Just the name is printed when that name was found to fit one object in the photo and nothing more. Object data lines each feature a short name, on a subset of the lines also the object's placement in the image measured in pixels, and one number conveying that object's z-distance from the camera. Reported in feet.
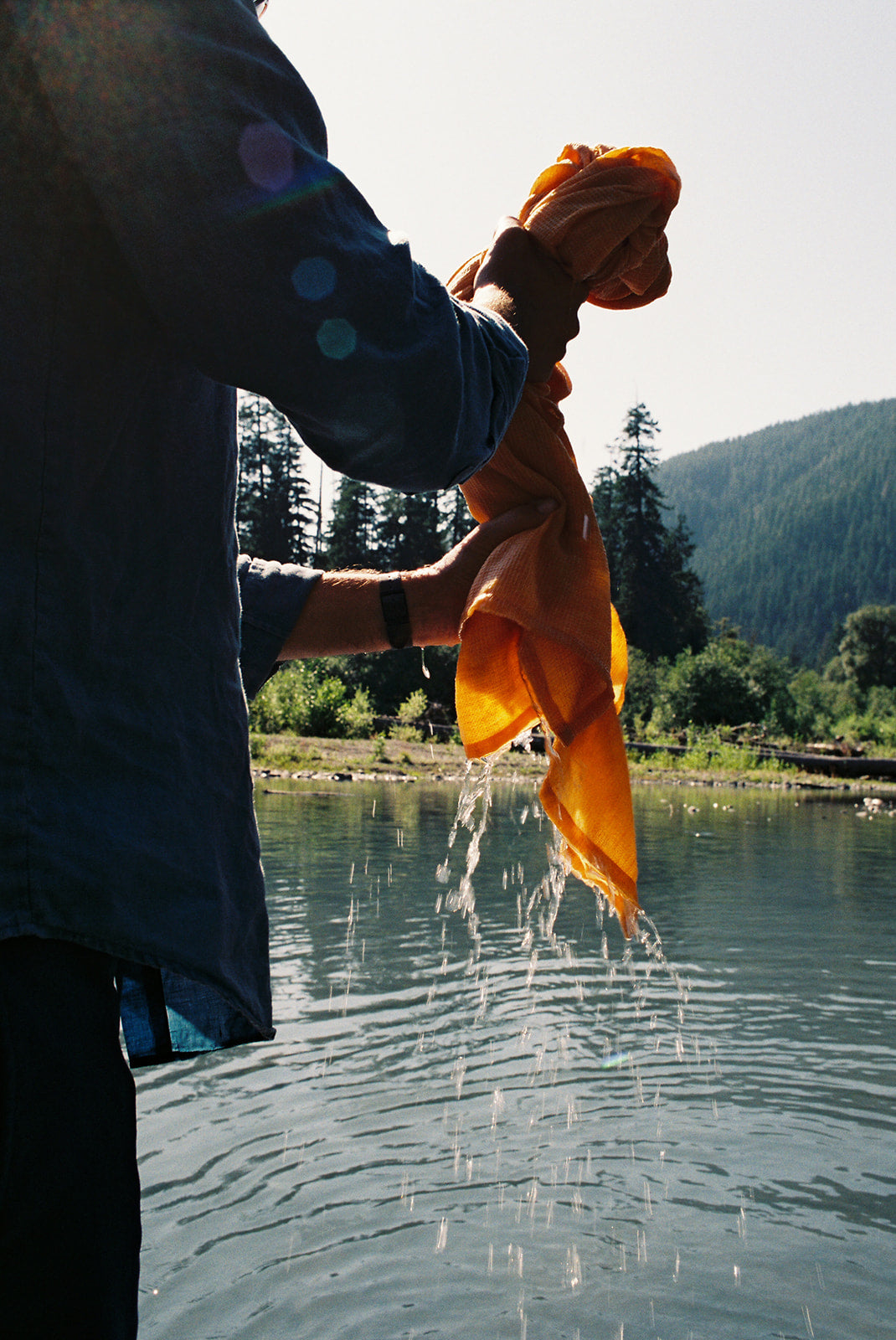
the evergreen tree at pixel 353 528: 142.82
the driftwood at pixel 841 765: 80.18
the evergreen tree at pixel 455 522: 144.36
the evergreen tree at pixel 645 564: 154.40
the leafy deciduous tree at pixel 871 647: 170.09
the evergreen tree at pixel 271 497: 149.69
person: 2.68
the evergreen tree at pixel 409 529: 141.69
